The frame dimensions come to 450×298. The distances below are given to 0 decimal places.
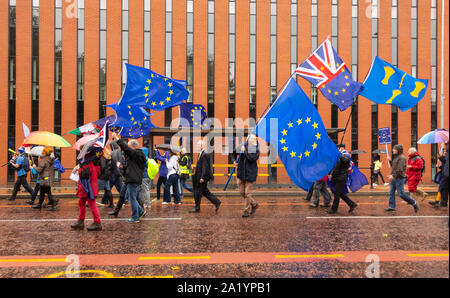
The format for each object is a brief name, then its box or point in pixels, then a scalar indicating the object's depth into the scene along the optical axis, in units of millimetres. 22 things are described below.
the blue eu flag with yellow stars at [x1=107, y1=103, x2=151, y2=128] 9234
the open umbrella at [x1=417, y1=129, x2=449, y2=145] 11106
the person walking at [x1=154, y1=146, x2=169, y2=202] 11312
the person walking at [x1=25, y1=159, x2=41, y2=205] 10500
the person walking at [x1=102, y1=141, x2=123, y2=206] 9750
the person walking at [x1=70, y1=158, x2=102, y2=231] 6648
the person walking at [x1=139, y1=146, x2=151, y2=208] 9414
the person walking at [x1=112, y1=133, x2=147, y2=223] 7523
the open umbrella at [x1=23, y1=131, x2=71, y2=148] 8695
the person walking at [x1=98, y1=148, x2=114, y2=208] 9492
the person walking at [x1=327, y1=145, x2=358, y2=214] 8648
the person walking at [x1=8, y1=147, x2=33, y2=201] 11492
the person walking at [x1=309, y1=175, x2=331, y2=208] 9914
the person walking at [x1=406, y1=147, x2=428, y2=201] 9820
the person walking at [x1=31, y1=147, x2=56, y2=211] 9445
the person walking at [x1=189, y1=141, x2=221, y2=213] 8859
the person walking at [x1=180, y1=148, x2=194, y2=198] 11258
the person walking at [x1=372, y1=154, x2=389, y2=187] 20312
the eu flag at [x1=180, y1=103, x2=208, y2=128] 11146
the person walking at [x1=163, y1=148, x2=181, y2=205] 10516
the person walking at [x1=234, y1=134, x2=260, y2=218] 8133
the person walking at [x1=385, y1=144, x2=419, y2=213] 8953
